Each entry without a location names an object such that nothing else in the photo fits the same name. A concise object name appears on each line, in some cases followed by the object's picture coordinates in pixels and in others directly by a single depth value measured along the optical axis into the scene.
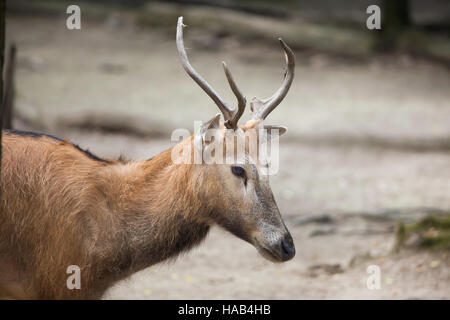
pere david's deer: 9.52
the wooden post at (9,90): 17.64
